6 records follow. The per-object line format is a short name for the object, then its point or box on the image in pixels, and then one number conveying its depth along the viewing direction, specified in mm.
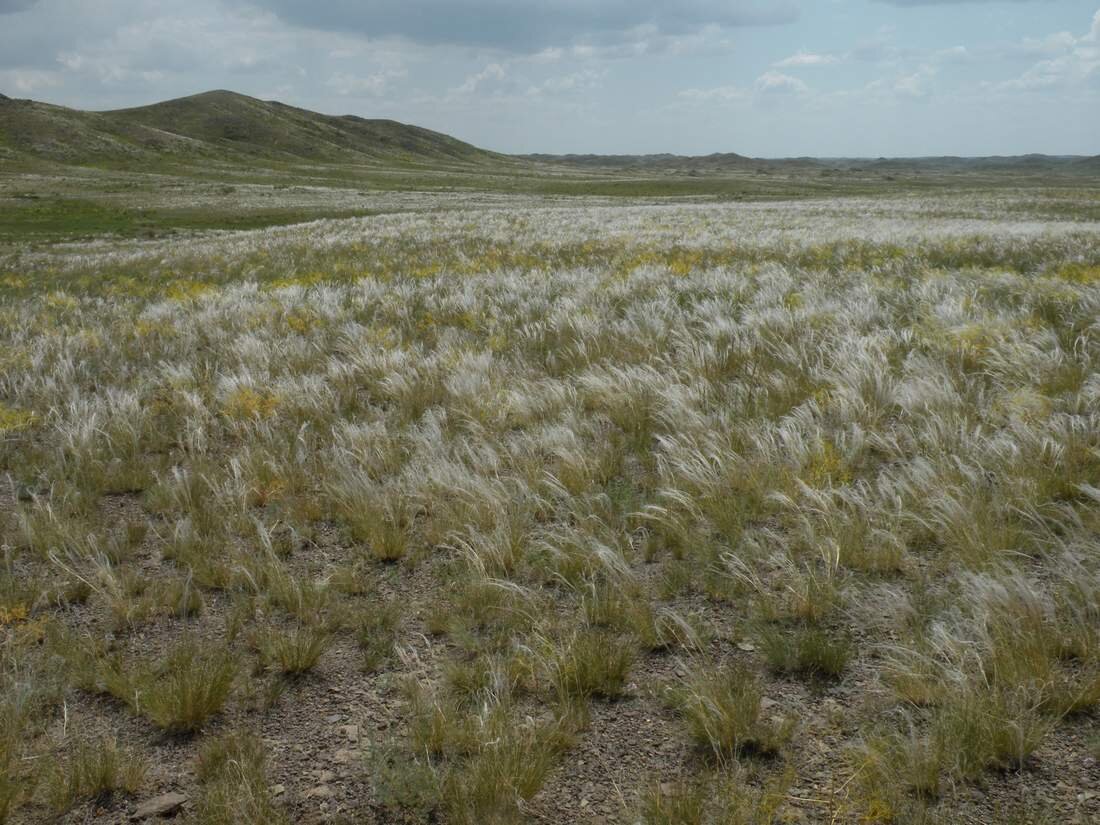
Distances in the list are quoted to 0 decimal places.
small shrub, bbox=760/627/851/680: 2697
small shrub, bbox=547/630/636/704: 2688
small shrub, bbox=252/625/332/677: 2914
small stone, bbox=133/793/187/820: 2279
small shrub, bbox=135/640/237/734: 2613
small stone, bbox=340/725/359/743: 2579
